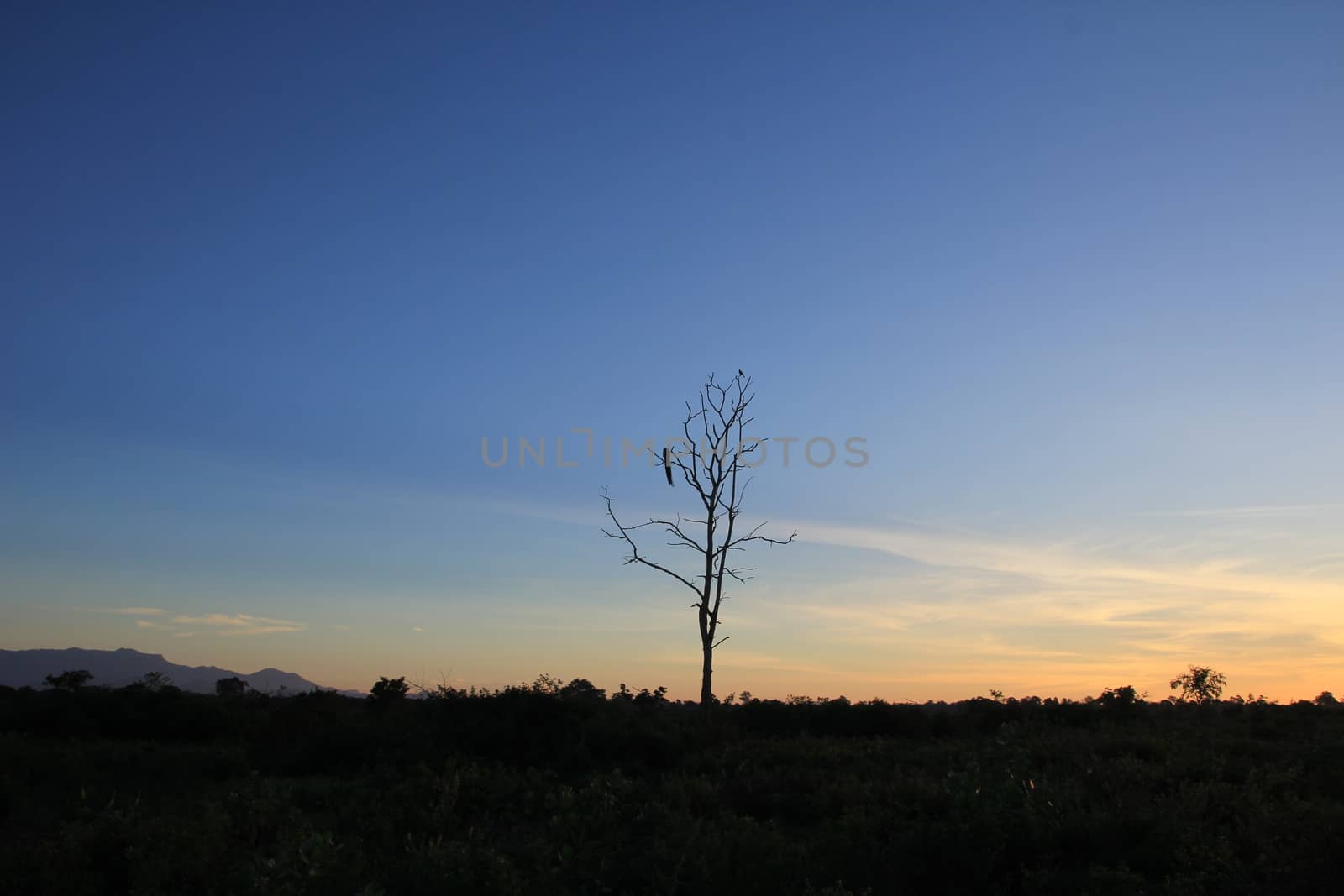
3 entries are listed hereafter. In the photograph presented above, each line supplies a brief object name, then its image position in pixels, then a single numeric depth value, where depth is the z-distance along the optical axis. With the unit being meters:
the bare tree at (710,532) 28.28
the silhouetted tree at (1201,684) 37.12
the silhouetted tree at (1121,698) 26.05
